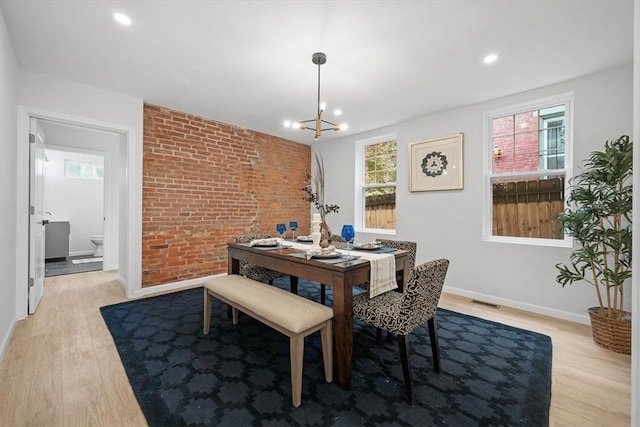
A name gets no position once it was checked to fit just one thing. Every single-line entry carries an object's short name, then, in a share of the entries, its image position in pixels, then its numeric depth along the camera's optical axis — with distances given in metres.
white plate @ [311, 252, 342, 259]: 1.94
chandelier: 2.32
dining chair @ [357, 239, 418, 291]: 2.49
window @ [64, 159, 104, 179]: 5.87
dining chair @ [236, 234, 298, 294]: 2.93
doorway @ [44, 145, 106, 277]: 5.25
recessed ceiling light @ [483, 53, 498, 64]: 2.34
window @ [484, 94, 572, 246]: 2.92
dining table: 1.66
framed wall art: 3.51
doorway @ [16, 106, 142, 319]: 2.62
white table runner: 1.85
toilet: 5.71
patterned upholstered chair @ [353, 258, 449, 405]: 1.54
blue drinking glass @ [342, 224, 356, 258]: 2.13
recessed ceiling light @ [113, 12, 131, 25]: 1.89
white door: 2.76
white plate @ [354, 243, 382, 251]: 2.33
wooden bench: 1.52
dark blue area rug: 1.44
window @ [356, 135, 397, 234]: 4.41
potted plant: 2.13
